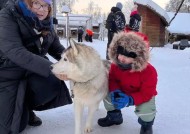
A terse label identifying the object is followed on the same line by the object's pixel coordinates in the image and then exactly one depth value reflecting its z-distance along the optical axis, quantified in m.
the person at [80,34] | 20.54
